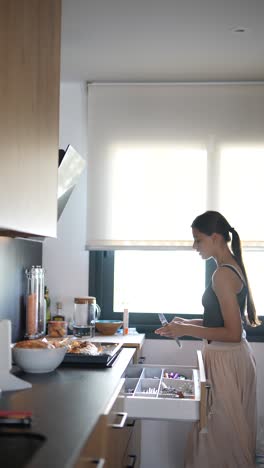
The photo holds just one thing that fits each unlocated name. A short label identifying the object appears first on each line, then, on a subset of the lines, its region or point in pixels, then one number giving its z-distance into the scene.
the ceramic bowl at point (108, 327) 3.60
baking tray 2.50
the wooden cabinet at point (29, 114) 1.75
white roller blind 3.82
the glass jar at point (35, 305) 3.27
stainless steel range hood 2.98
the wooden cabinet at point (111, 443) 1.55
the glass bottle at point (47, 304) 3.79
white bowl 2.25
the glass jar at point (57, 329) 3.50
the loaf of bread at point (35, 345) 2.28
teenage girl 2.89
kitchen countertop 1.37
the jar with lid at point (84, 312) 3.59
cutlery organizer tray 2.39
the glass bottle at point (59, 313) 3.80
